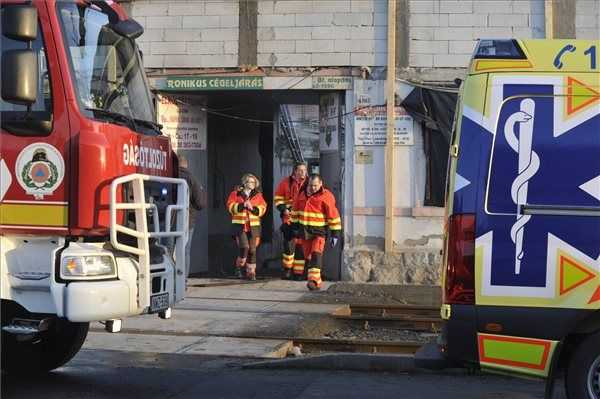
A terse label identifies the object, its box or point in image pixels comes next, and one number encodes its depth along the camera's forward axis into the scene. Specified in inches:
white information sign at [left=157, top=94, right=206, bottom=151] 554.3
